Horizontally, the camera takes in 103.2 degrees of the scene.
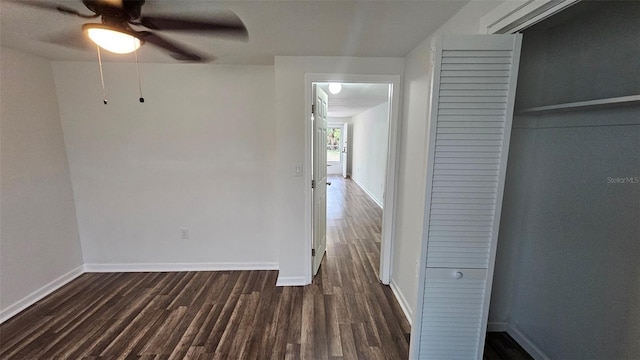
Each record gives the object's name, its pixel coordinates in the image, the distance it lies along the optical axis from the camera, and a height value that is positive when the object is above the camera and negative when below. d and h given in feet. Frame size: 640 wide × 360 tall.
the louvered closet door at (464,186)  3.69 -0.67
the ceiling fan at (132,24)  4.01 +2.09
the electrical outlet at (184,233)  9.12 -3.31
